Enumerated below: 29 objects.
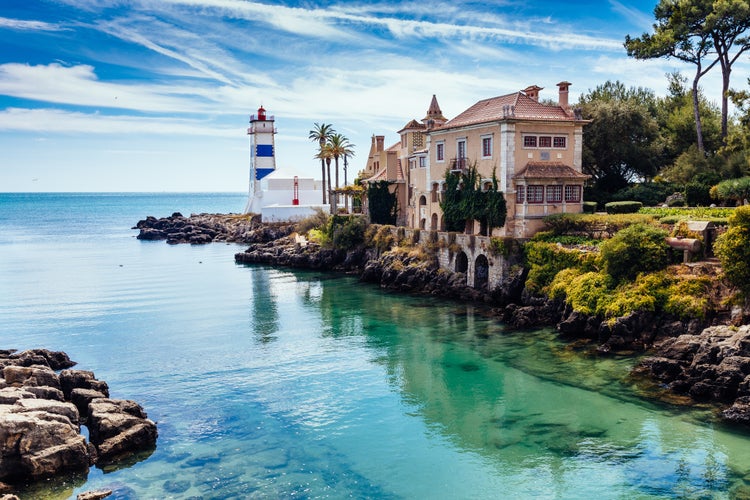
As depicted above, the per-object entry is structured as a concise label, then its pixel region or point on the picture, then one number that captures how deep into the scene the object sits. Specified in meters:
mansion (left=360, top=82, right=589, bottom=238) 48.09
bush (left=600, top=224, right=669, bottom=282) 36.00
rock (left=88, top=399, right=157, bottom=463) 22.78
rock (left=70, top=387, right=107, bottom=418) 26.45
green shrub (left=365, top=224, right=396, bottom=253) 62.03
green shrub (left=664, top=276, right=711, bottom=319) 32.12
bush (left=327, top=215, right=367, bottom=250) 67.50
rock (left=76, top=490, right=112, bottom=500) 19.35
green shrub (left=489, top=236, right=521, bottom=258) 46.41
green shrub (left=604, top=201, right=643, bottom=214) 45.78
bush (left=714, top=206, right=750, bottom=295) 30.91
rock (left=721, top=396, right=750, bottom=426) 24.08
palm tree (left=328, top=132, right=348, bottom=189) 83.88
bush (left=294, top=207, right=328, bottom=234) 80.88
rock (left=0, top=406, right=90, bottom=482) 20.86
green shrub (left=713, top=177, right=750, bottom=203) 42.34
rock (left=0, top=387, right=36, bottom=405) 23.88
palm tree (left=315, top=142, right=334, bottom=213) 84.66
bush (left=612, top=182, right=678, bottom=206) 53.28
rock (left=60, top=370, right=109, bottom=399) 28.16
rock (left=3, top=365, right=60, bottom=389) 27.53
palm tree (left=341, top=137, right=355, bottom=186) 83.92
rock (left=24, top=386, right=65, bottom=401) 25.69
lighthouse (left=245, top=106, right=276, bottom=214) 106.75
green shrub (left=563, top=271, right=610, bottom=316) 36.59
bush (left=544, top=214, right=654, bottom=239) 40.91
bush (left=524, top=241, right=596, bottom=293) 40.62
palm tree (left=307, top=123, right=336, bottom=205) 88.91
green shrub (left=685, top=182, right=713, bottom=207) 46.66
